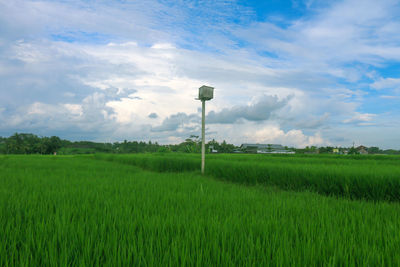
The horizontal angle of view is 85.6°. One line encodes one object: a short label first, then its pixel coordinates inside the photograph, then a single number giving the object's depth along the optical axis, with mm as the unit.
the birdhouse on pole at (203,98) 7238
